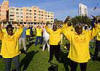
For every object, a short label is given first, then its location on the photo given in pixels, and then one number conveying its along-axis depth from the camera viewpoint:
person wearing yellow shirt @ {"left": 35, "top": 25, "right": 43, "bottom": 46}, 6.15
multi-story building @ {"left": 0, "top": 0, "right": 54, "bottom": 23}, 53.29
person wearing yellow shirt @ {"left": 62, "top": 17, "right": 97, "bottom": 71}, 2.10
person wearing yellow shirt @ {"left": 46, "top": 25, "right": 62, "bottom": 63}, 3.55
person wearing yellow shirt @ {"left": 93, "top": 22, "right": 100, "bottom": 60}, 3.66
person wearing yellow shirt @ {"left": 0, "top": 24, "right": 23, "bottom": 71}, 2.31
